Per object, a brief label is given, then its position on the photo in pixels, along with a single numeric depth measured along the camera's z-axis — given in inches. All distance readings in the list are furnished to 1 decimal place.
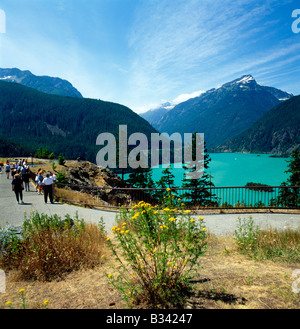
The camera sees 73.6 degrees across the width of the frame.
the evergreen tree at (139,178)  1461.6
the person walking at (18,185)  423.7
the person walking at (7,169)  936.6
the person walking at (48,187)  446.4
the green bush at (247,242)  194.9
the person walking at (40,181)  553.9
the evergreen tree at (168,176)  1246.6
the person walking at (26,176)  585.0
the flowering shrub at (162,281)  112.1
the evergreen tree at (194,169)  1238.3
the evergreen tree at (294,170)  1181.7
